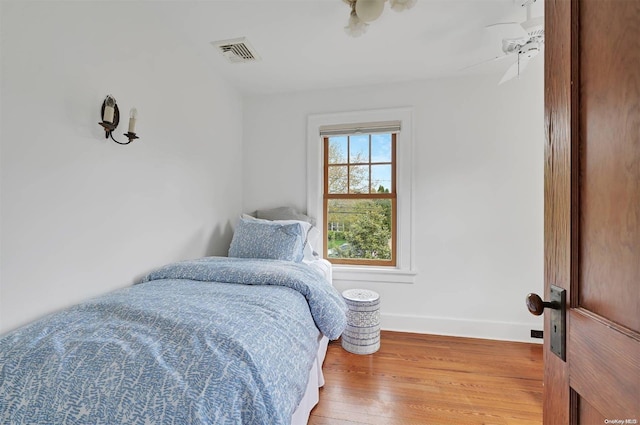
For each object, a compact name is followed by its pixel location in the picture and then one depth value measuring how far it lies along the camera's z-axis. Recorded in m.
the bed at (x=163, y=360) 0.66
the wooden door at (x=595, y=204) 0.45
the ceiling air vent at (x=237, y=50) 2.01
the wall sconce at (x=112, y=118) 1.39
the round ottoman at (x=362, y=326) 2.13
